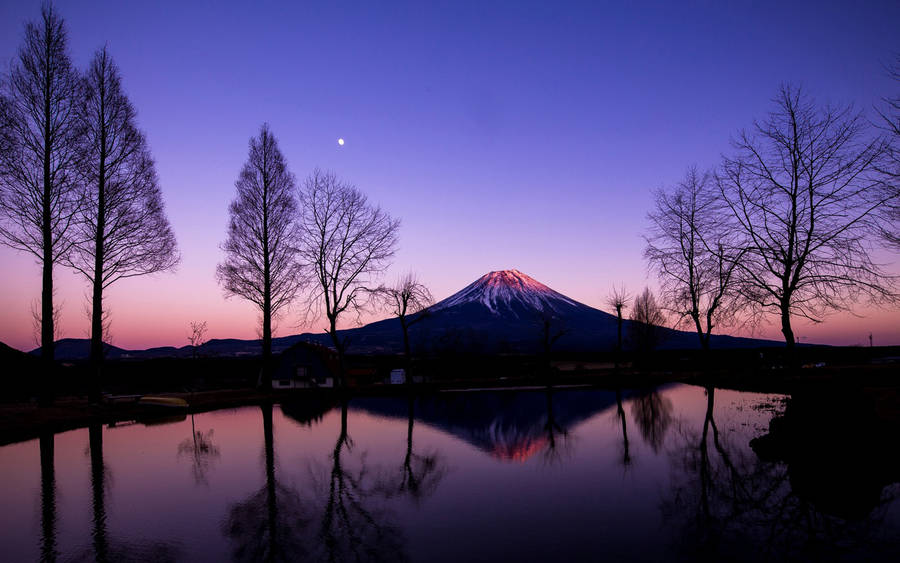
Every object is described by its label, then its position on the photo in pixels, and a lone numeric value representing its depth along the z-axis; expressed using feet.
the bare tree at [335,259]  129.29
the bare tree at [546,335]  190.15
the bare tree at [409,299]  158.51
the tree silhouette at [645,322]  276.62
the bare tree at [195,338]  200.11
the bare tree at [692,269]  90.00
